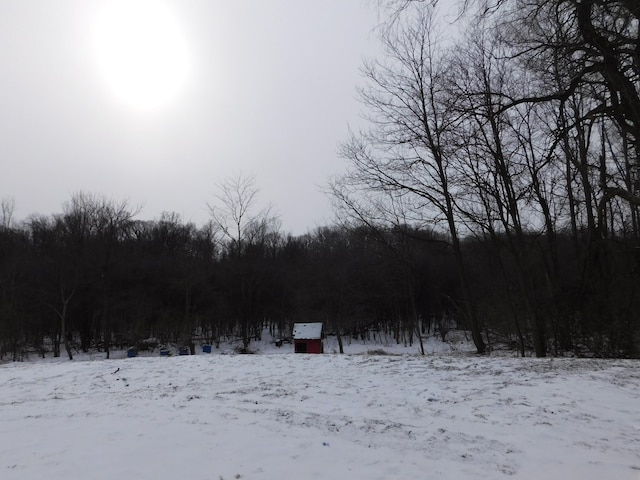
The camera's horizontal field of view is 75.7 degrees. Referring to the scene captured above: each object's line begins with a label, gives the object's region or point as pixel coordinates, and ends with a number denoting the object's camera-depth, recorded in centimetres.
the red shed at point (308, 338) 2973
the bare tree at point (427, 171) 1352
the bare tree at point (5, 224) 3869
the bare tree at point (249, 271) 3418
